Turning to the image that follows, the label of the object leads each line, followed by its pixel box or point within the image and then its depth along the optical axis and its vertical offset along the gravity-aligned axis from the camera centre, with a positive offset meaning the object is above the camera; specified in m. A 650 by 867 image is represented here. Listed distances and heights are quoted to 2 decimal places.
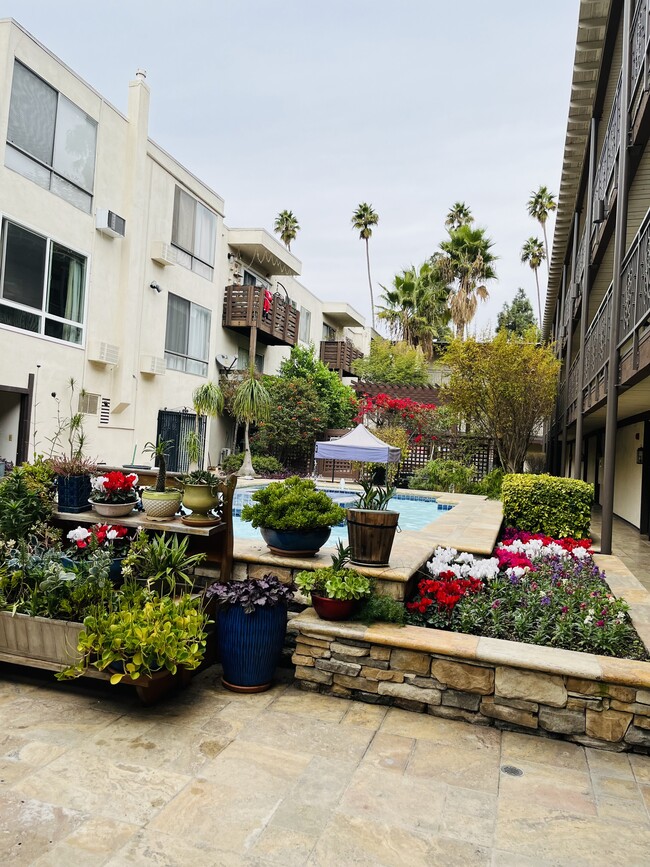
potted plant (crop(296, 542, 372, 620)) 3.99 -0.90
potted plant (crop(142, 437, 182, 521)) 4.40 -0.44
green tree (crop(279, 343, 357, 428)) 20.19 +2.24
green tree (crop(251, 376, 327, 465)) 18.47 +0.85
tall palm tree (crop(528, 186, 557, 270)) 36.12 +15.09
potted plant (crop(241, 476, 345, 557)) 4.55 -0.52
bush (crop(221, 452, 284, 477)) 17.50 -0.54
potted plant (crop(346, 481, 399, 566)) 4.38 -0.58
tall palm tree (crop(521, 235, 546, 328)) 37.94 +12.93
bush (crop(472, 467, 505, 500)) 13.26 -0.57
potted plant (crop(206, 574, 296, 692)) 3.82 -1.16
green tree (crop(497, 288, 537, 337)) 41.56 +10.25
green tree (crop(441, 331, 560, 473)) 14.34 +1.76
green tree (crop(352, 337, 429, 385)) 26.19 +3.81
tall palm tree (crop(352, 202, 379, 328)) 34.53 +12.94
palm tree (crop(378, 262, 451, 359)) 27.44 +6.63
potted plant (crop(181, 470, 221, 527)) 4.32 -0.40
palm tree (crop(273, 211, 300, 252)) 34.38 +12.26
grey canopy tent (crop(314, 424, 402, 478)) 13.41 +0.04
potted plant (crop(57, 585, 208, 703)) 3.37 -1.12
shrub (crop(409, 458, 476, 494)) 15.17 -0.50
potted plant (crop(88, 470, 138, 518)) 4.54 -0.44
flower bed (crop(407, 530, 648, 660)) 3.90 -0.99
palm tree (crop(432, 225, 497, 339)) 26.45 +8.23
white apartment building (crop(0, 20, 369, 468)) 10.61 +3.65
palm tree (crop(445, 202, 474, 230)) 31.24 +12.16
